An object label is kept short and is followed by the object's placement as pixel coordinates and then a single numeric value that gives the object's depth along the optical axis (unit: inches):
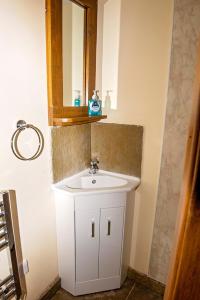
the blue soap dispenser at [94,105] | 61.3
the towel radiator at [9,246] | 41.7
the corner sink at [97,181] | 65.8
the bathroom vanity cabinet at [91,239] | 57.0
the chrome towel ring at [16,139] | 43.5
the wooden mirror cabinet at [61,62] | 48.6
